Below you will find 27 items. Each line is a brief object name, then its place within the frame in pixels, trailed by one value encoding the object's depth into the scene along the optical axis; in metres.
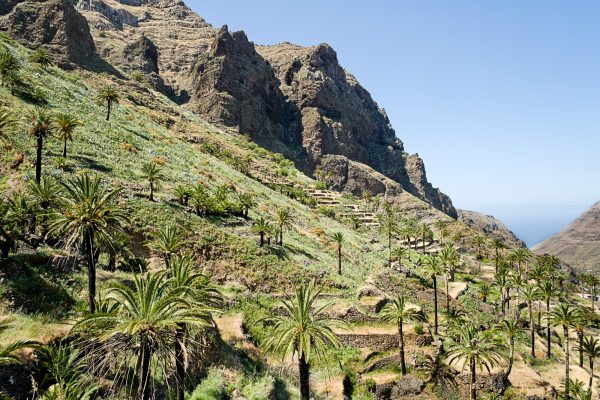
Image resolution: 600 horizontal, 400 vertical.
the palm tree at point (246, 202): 62.44
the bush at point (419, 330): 45.25
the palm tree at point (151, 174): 51.19
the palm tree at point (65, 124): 49.34
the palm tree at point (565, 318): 48.97
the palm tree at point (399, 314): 41.12
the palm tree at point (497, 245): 94.14
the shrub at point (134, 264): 37.31
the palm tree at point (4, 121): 32.49
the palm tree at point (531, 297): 56.97
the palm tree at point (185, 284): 20.65
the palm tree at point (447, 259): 63.94
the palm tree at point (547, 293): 56.41
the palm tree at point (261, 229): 55.25
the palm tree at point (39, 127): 40.56
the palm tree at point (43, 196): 33.84
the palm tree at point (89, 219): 24.55
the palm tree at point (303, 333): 24.09
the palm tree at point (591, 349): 48.69
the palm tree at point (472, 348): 37.41
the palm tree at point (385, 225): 83.38
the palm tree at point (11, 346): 15.42
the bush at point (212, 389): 26.64
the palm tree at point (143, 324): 15.40
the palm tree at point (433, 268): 55.78
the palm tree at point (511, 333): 44.59
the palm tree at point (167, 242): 35.88
